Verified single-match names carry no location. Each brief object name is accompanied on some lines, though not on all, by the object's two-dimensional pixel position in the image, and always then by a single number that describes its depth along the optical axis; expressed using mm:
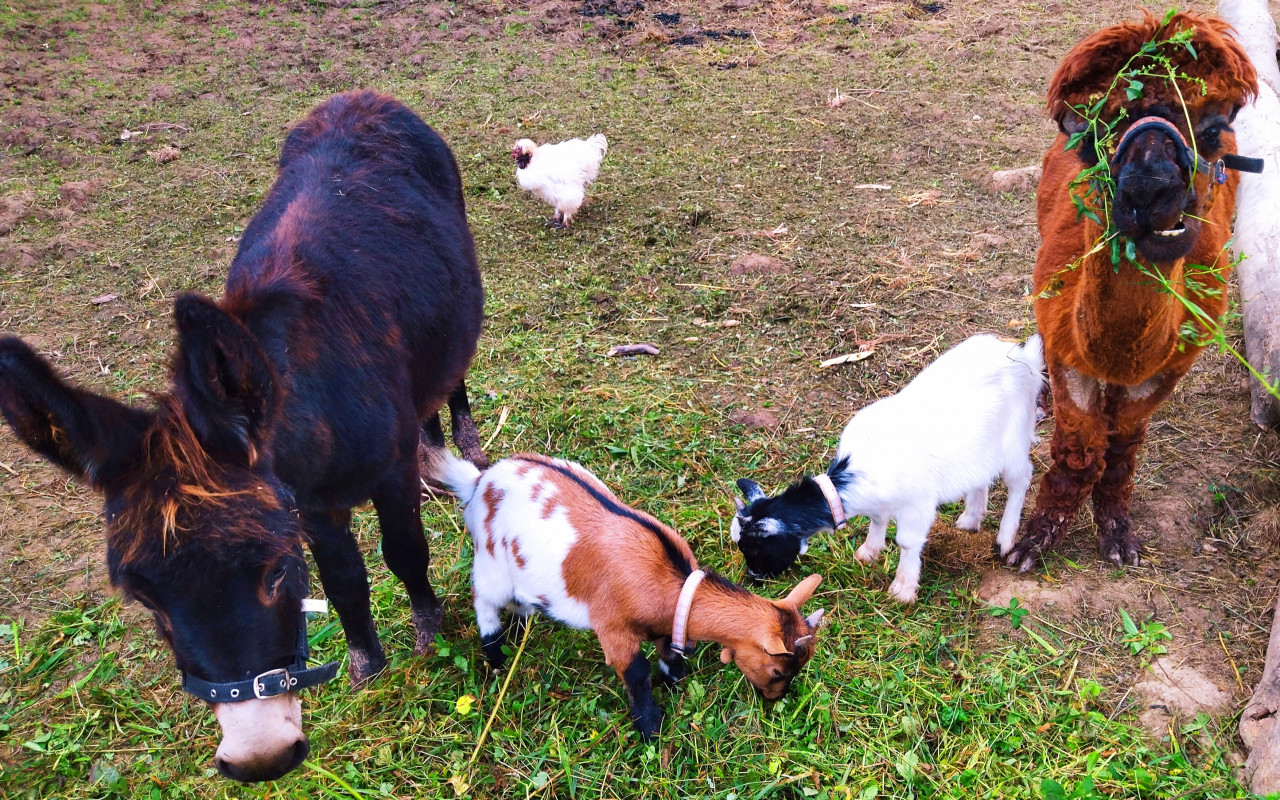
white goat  3730
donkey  2020
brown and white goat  3215
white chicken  6953
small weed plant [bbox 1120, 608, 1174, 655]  3373
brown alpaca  2740
